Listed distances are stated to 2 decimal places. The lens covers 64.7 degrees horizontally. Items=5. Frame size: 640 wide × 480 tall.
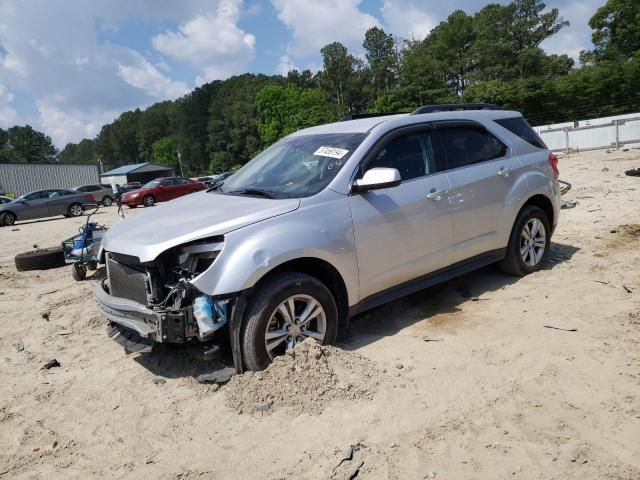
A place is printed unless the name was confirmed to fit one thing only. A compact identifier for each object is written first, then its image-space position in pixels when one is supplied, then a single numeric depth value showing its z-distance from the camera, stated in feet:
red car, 86.43
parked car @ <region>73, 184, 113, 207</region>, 96.57
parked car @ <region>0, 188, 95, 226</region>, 71.72
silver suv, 11.45
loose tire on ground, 28.17
